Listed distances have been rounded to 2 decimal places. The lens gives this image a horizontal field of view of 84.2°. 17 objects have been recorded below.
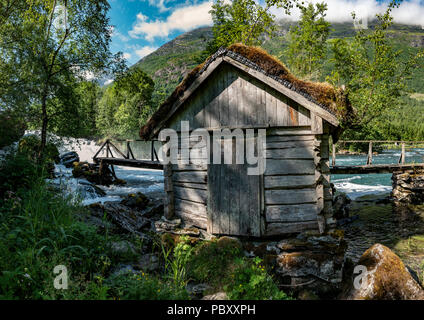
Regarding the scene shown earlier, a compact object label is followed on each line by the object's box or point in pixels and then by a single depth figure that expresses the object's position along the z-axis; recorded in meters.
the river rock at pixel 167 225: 6.37
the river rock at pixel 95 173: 16.73
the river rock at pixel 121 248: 4.92
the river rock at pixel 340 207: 11.23
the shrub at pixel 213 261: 4.82
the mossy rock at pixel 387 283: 3.83
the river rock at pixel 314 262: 4.70
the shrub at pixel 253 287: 3.53
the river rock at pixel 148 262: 4.77
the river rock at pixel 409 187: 13.38
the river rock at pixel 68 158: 19.53
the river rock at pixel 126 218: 7.38
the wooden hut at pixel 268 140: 5.17
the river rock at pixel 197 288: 4.27
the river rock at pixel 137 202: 11.46
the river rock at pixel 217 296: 3.78
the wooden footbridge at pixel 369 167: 12.89
